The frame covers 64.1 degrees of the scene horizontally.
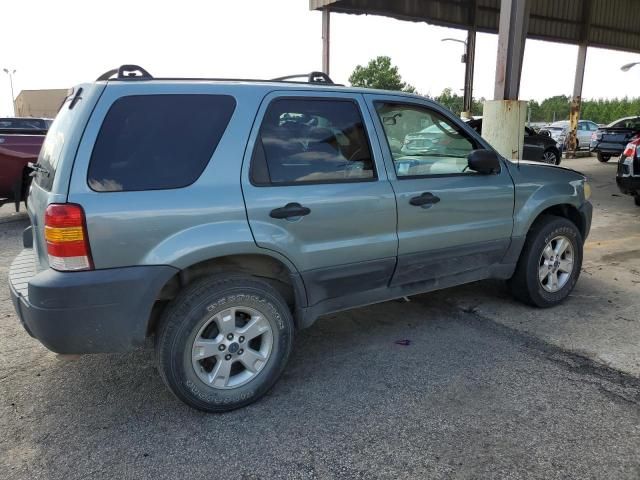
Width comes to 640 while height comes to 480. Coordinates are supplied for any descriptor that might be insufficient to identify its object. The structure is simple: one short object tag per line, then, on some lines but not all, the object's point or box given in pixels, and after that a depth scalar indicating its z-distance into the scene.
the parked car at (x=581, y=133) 22.55
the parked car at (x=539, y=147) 13.50
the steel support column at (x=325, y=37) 15.28
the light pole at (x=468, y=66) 19.39
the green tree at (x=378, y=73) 66.50
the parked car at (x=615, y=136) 16.45
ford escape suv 2.56
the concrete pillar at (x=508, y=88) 7.68
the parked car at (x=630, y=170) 8.15
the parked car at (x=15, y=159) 7.84
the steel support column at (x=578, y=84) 19.89
